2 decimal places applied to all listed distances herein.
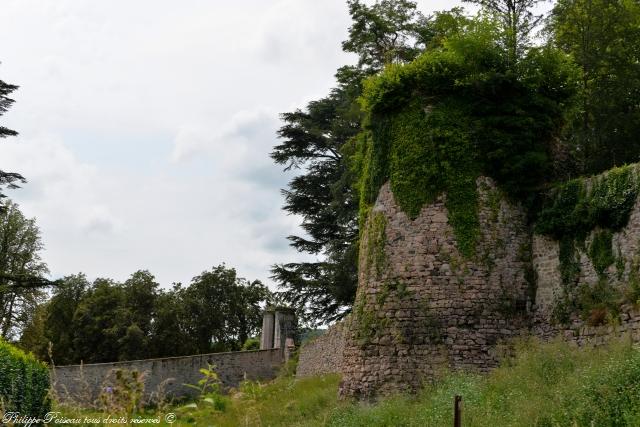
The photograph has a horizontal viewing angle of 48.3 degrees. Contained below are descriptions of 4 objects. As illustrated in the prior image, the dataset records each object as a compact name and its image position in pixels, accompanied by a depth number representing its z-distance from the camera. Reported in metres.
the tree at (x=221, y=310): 43.16
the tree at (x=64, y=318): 39.66
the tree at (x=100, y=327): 38.50
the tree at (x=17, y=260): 38.24
